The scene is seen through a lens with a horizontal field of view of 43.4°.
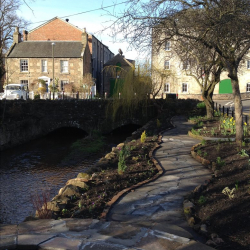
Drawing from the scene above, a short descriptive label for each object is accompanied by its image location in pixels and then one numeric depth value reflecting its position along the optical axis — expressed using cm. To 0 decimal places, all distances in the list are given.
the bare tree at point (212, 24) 924
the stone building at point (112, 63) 4659
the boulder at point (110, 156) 1019
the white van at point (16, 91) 2858
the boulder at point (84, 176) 762
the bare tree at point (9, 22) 2009
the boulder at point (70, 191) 651
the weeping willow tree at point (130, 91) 2133
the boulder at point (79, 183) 691
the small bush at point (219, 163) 819
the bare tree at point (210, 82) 1547
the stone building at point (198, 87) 4650
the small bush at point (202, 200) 566
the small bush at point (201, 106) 2469
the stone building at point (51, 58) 4103
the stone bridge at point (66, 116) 2088
